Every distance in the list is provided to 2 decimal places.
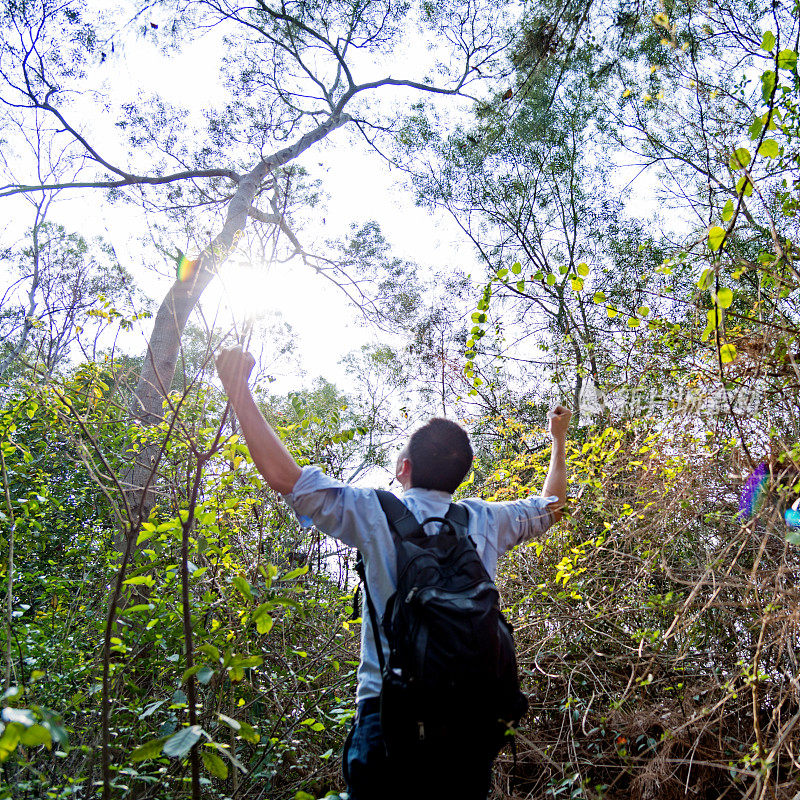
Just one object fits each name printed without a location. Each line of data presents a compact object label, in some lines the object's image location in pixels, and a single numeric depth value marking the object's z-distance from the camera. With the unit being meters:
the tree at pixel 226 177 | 7.47
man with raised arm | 1.44
